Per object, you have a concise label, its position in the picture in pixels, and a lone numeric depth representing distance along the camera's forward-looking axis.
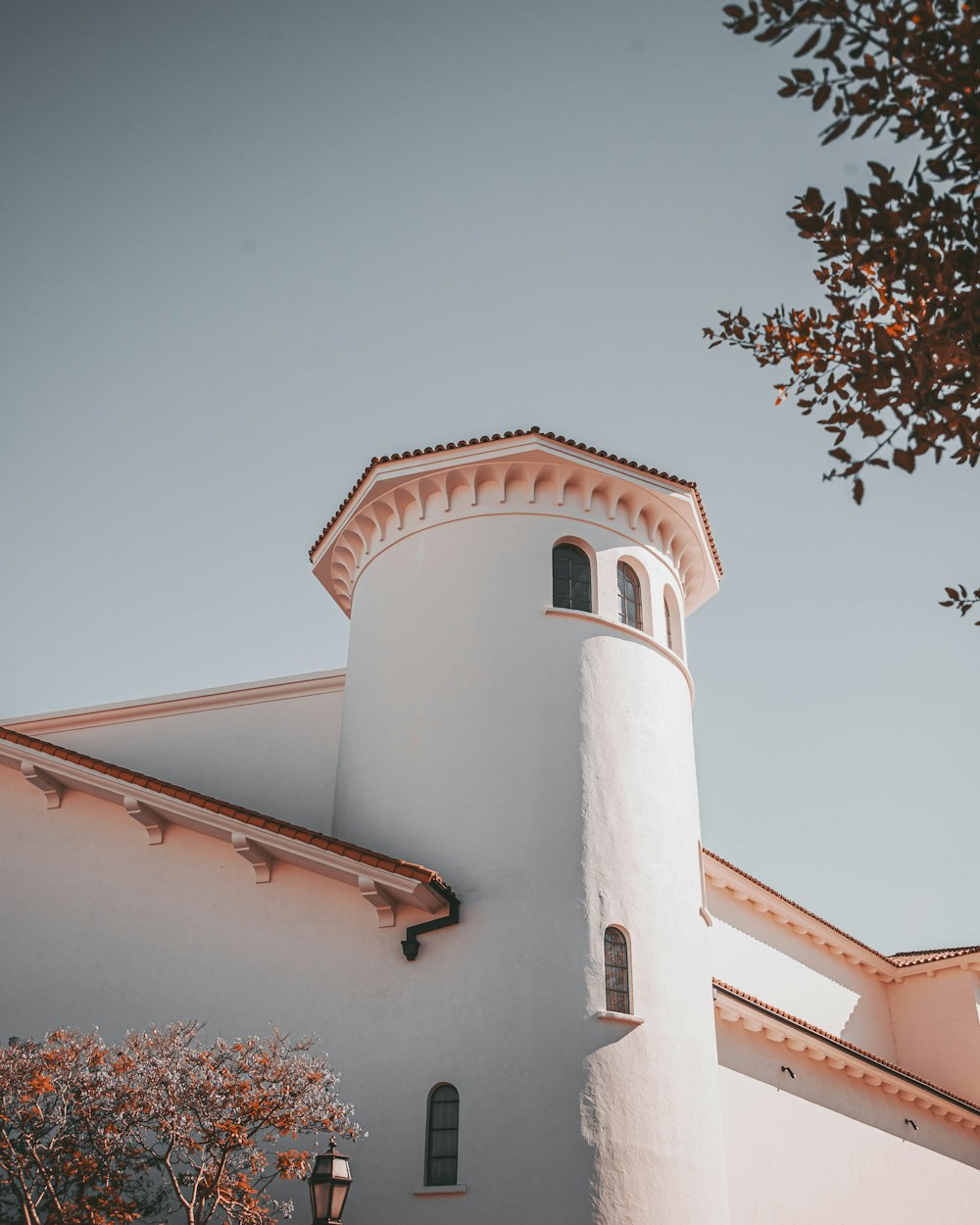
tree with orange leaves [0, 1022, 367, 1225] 10.89
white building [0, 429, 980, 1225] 13.13
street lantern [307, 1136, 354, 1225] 10.39
